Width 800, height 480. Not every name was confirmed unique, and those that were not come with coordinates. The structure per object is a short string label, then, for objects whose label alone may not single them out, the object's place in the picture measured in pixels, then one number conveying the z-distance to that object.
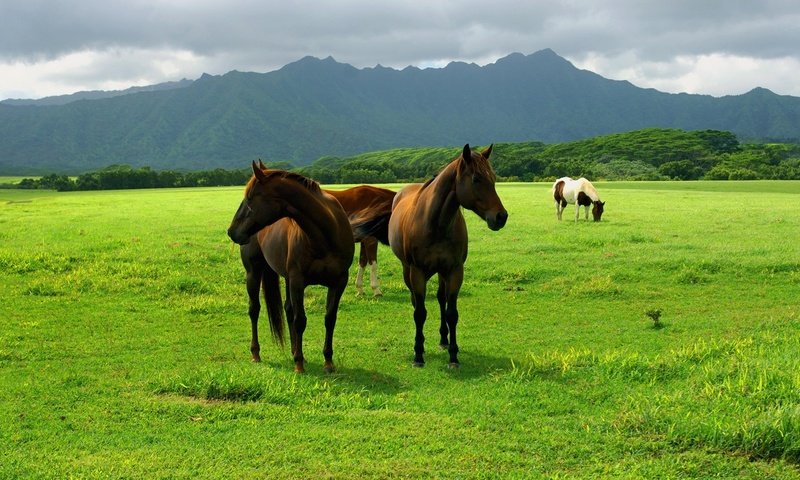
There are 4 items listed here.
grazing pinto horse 25.88
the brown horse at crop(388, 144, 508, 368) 7.52
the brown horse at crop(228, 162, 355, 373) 7.39
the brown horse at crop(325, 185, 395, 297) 11.49
